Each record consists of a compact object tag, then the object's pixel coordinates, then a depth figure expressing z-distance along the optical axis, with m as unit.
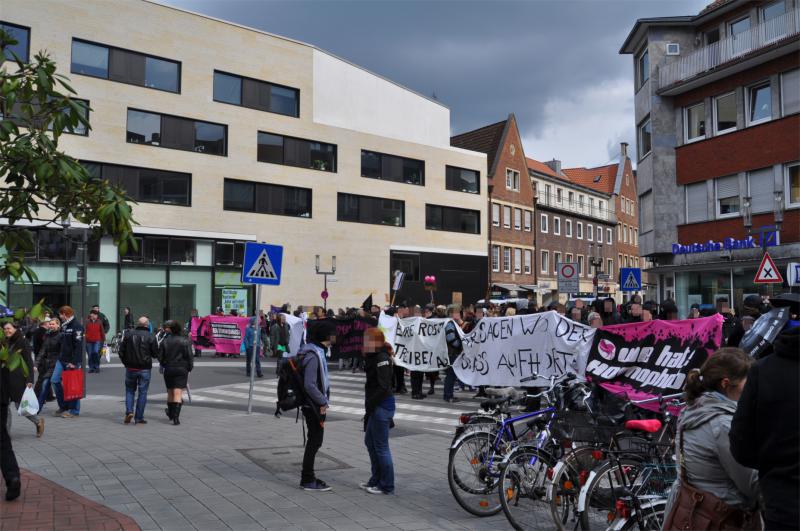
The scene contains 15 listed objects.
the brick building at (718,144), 24.31
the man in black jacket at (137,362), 11.78
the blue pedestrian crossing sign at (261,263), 12.59
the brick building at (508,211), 53.88
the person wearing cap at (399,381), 16.52
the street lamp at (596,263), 31.34
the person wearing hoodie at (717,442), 3.39
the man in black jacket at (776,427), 2.86
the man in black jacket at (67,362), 12.55
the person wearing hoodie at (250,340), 21.96
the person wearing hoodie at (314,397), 7.30
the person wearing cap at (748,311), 9.73
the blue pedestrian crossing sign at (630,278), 21.08
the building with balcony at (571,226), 60.16
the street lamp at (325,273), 35.14
